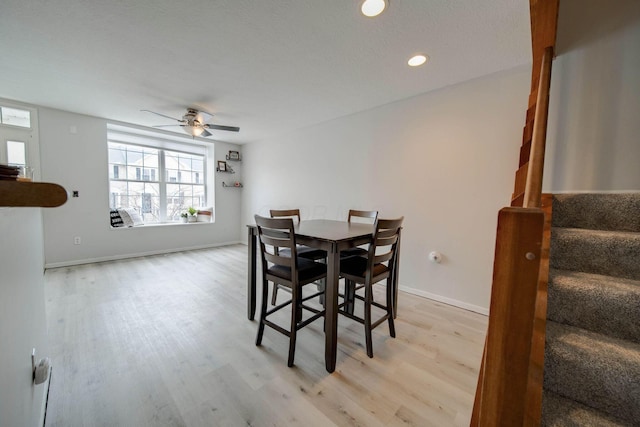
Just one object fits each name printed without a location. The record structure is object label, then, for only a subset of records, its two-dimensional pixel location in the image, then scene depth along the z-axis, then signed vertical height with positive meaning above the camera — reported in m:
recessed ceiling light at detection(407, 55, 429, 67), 2.05 +1.25
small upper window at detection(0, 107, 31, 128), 3.12 +0.96
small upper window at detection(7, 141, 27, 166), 3.15 +0.48
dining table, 1.55 -0.33
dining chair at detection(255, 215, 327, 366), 1.61 -0.54
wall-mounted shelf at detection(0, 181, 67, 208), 0.40 -0.01
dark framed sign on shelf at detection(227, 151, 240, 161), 5.37 +0.92
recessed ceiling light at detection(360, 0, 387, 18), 1.48 +1.24
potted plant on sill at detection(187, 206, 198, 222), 5.05 -0.42
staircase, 0.83 -0.48
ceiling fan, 3.19 +0.97
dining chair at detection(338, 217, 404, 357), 1.69 -0.54
